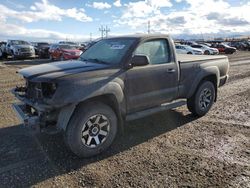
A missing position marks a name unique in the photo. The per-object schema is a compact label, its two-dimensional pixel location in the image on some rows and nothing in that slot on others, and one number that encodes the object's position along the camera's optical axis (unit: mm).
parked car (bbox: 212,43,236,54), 27039
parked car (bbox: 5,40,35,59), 17299
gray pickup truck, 2849
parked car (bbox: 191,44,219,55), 22620
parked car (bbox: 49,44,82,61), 14296
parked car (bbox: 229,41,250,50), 35578
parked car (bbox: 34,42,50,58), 19868
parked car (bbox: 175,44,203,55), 19821
